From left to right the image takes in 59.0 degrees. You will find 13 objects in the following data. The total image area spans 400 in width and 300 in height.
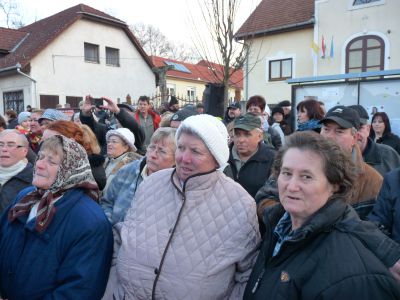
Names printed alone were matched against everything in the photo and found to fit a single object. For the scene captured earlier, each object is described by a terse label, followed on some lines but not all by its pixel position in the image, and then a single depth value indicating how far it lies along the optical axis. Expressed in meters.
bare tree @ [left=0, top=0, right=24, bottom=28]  34.31
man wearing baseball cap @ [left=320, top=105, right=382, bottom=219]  2.36
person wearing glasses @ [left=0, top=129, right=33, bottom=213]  3.17
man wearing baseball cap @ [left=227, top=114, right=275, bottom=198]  3.53
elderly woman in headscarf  2.11
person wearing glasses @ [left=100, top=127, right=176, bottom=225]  2.79
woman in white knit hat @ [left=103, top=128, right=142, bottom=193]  4.08
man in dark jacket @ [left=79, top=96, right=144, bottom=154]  4.65
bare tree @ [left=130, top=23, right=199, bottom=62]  46.91
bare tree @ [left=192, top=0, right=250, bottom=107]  10.12
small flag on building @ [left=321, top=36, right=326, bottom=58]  18.22
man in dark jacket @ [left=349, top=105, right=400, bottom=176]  3.19
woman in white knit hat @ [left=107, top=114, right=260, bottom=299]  1.97
